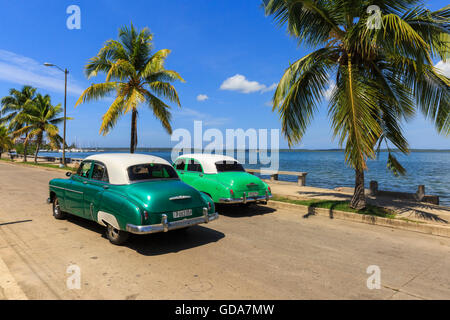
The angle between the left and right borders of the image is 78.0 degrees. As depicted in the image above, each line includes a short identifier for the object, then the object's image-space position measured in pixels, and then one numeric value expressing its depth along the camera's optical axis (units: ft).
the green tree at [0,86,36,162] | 120.57
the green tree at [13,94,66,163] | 104.17
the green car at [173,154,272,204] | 26.89
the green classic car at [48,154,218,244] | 16.33
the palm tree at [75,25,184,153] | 46.57
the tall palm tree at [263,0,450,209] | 22.95
